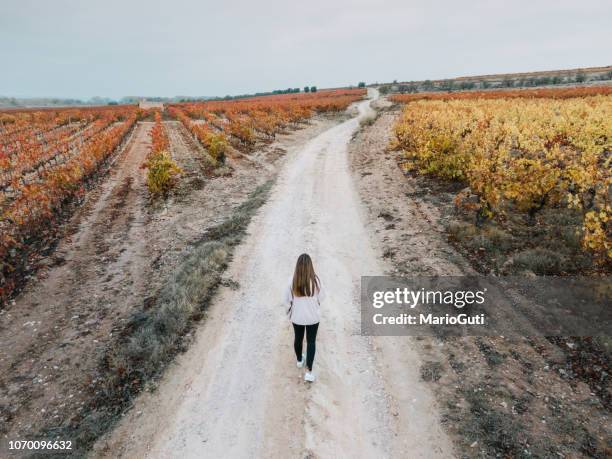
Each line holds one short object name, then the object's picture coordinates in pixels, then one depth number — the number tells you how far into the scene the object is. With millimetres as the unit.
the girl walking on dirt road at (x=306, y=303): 5828
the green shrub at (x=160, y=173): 17406
